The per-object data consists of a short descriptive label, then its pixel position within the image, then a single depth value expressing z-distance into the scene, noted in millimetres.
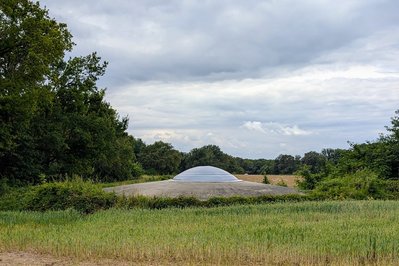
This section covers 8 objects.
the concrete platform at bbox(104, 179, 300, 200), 26719
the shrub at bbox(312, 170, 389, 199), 28625
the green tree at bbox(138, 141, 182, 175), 92312
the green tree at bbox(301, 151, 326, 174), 70475
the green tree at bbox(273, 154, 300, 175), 79106
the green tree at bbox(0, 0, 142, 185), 29516
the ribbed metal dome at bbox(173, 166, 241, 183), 32281
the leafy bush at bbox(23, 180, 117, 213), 23422
